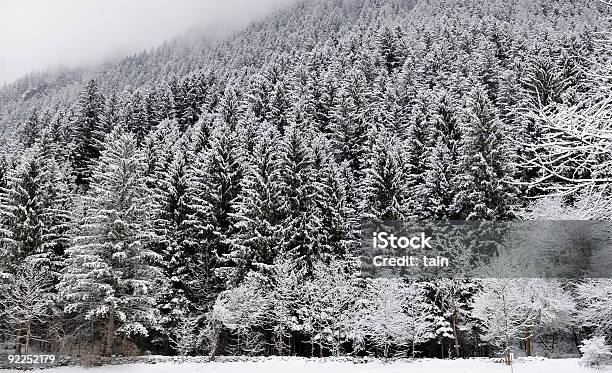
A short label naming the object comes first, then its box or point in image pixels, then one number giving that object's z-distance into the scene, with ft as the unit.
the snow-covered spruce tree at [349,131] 173.17
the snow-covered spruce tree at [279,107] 207.31
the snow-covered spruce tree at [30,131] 214.69
